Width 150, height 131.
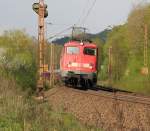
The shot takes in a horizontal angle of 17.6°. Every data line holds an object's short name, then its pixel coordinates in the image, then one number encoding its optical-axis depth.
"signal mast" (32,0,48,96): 28.11
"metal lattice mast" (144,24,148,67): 42.41
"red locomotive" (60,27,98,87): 28.44
